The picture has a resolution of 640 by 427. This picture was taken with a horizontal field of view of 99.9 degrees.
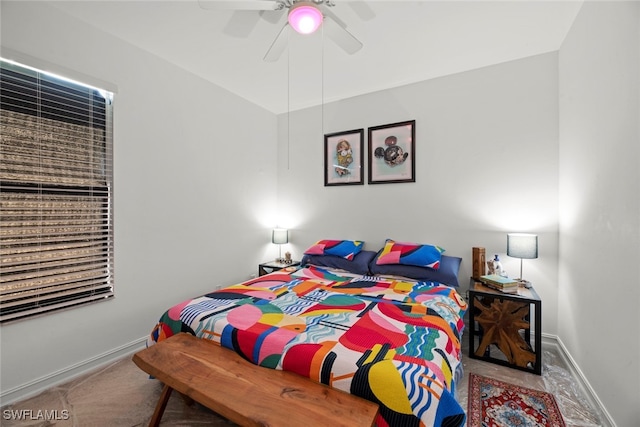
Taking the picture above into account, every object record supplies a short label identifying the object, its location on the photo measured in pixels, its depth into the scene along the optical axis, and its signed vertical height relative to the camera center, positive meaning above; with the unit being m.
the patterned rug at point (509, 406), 1.59 -1.23
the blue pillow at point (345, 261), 2.92 -0.56
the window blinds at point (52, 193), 1.79 +0.14
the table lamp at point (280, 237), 3.79 -0.34
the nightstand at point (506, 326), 2.04 -0.89
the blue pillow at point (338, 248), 3.07 -0.42
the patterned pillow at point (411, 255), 2.57 -0.42
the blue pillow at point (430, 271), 2.48 -0.56
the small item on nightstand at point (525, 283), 2.36 -0.63
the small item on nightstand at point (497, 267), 2.48 -0.50
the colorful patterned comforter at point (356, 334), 1.12 -0.68
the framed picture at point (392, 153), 3.07 +0.71
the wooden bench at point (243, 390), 1.08 -0.82
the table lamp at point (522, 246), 2.28 -0.28
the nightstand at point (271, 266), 3.45 -0.69
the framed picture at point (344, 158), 3.40 +0.72
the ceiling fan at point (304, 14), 1.58 +1.23
